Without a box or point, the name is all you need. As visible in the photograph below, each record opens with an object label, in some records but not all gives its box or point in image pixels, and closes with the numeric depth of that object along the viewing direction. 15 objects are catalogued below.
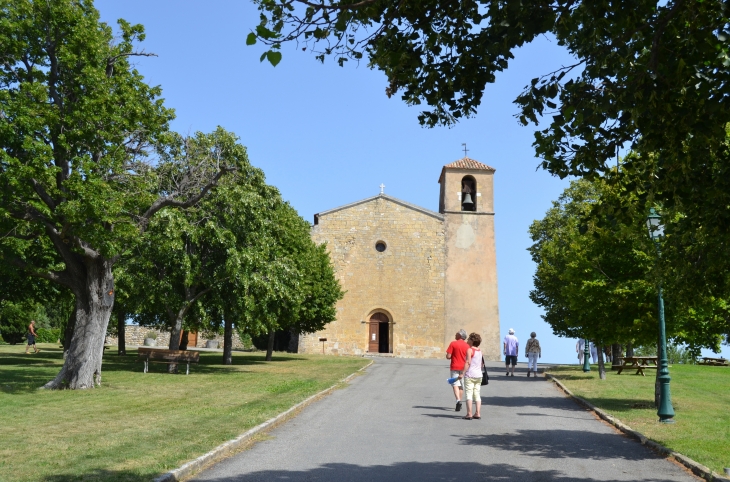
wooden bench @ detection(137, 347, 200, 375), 24.00
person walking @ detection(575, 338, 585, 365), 40.71
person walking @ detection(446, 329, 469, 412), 14.70
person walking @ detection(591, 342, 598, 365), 40.16
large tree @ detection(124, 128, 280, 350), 24.14
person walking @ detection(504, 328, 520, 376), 26.67
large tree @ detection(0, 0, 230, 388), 15.45
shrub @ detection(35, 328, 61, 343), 54.44
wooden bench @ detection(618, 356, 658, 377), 27.83
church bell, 48.66
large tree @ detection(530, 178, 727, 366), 12.38
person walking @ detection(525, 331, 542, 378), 26.35
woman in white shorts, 13.60
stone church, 47.56
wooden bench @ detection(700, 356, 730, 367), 38.56
